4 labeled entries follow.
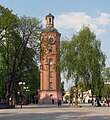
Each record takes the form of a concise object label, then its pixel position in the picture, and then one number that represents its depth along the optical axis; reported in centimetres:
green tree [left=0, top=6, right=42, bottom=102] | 2461
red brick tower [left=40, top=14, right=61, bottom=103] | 5094
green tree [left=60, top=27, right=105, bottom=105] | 2759
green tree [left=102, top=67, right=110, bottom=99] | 4583
